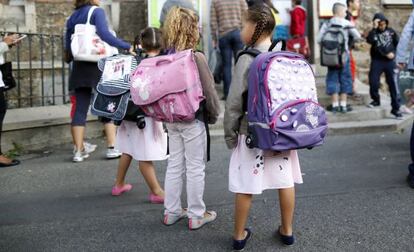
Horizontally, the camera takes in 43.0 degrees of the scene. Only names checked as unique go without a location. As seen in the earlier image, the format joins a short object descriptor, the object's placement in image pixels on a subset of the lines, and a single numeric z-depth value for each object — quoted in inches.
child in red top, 378.4
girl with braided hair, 133.7
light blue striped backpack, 171.6
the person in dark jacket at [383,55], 320.8
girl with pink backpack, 150.3
